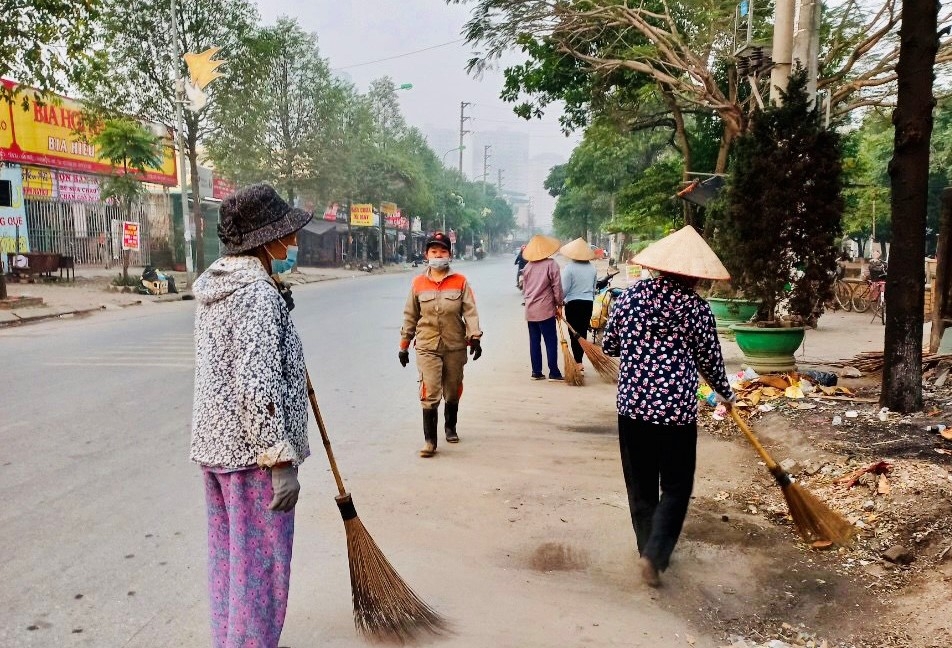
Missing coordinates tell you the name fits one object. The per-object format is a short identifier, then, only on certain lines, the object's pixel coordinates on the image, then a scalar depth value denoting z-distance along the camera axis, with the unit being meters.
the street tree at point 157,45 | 22.34
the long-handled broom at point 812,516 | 3.85
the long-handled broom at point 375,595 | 2.95
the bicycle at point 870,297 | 14.83
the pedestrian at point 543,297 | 8.59
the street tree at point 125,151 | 20.14
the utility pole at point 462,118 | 68.62
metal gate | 22.25
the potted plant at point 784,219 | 7.46
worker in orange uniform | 5.49
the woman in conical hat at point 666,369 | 3.41
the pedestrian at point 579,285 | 9.35
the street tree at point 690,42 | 11.76
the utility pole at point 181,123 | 21.09
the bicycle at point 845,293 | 16.70
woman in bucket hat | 2.31
